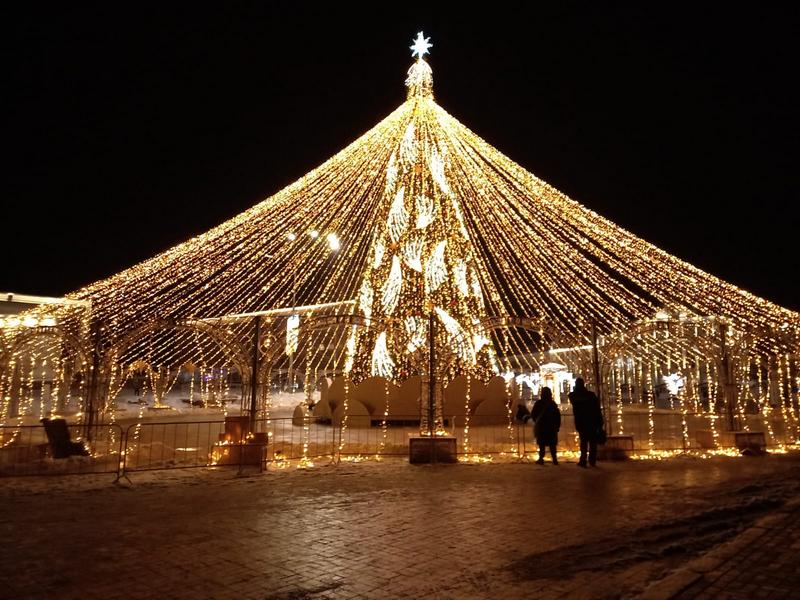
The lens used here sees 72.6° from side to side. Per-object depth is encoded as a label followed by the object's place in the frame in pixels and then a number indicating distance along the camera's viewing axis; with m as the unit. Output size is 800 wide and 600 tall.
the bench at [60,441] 10.70
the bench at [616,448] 11.29
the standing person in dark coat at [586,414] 10.17
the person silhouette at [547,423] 10.61
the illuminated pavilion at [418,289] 12.19
